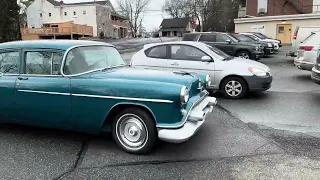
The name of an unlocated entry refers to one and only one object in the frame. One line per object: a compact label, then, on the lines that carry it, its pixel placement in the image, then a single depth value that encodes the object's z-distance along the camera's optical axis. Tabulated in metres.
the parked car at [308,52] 8.11
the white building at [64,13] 43.63
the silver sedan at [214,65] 6.14
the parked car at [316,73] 5.96
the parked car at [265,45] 15.03
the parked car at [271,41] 17.22
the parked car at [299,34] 11.90
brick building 28.60
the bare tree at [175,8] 65.17
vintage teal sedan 3.22
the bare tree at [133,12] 64.28
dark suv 11.88
